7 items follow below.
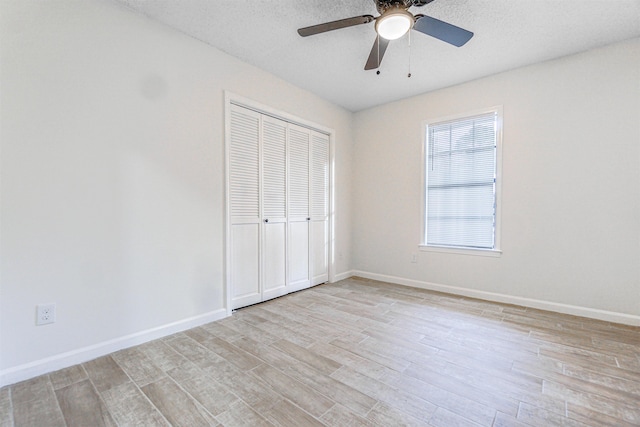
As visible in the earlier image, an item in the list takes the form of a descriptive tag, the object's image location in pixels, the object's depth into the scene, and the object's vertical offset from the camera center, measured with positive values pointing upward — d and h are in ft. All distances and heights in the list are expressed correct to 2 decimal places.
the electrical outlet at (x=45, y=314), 6.10 -2.36
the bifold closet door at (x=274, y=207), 11.00 +0.04
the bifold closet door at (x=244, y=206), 9.89 +0.07
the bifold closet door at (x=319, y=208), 13.25 +0.01
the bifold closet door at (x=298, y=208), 12.14 +0.00
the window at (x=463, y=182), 11.24 +1.12
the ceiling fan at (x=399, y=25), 6.07 +4.36
